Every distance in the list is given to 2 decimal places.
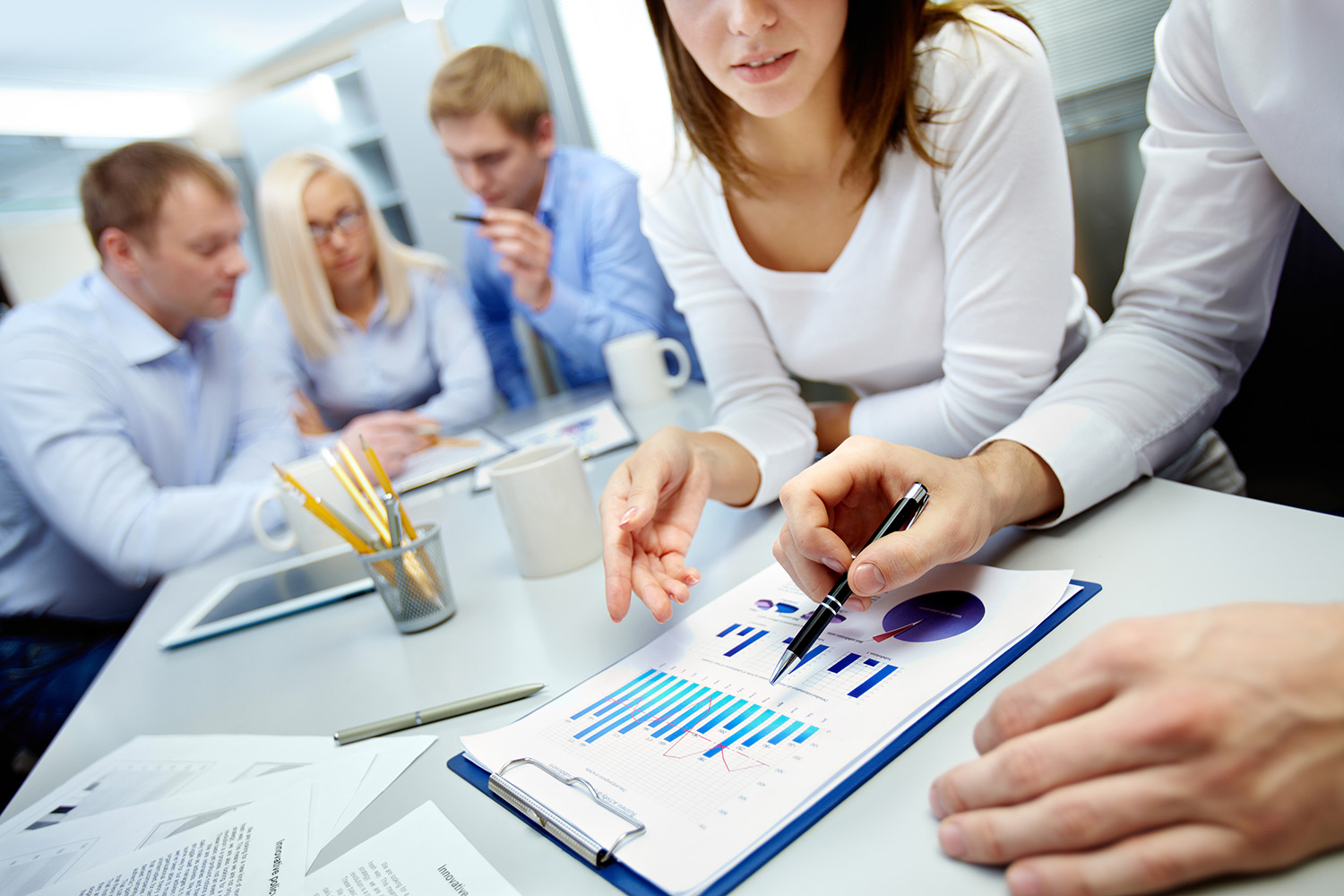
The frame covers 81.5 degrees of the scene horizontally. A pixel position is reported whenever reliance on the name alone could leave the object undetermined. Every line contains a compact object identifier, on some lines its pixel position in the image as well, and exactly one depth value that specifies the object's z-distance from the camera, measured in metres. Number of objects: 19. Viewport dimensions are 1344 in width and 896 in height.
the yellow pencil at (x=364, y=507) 0.71
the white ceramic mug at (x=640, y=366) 1.39
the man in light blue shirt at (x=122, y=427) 1.28
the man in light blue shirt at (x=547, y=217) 1.89
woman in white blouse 0.72
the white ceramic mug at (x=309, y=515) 1.05
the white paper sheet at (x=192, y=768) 0.52
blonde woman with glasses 2.18
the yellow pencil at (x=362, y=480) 0.73
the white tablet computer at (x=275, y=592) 0.87
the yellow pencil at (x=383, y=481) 0.69
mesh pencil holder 0.70
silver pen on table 0.54
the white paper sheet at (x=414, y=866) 0.38
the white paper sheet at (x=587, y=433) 1.17
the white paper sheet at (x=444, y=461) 1.28
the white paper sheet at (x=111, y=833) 0.49
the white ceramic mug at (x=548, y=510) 0.73
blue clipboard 0.34
